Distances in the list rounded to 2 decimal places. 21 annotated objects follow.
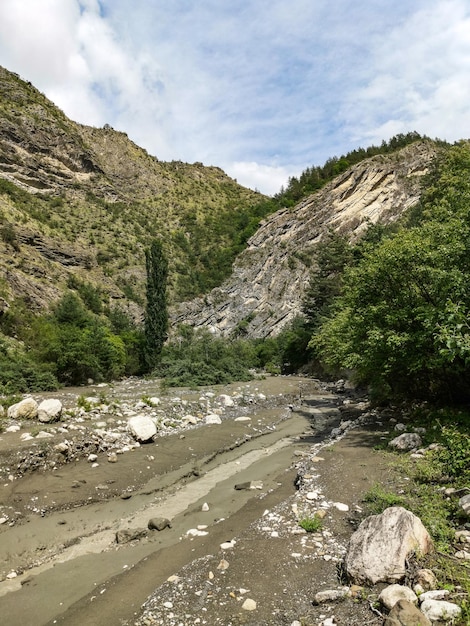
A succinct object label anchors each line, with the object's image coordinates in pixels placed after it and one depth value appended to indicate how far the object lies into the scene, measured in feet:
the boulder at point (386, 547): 16.11
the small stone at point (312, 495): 27.04
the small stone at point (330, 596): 15.84
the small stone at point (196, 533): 25.12
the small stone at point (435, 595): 13.92
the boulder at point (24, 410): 45.88
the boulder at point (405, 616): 12.66
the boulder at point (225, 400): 70.34
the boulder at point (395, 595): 14.20
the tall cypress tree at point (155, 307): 124.98
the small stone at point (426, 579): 14.78
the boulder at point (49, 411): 45.42
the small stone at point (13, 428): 41.34
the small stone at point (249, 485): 34.04
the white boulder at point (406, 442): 34.12
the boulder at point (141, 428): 44.29
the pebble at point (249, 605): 16.06
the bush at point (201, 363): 96.78
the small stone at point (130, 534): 25.07
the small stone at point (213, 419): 57.82
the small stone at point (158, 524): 26.50
